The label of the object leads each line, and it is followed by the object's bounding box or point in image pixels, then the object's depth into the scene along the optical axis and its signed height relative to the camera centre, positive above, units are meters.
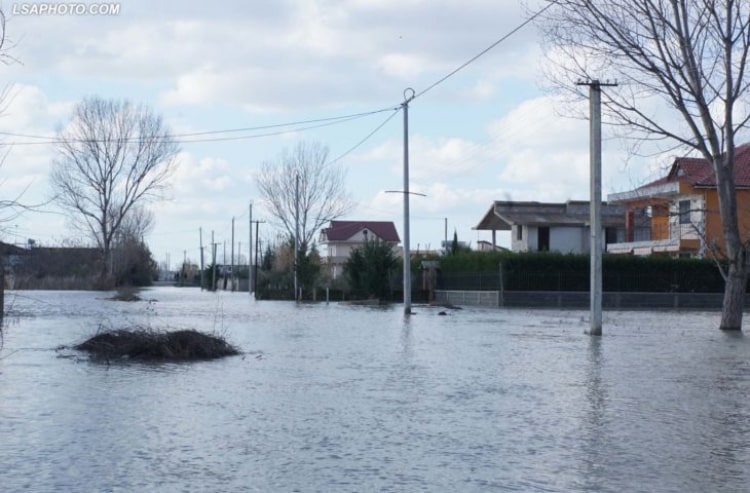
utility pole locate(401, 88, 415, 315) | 39.43 +3.34
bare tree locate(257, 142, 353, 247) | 80.81 +6.29
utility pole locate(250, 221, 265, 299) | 84.36 +3.30
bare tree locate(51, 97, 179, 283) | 74.44 +7.45
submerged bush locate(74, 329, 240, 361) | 17.47 -0.98
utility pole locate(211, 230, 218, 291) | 116.62 +1.28
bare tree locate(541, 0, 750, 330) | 25.80 +5.67
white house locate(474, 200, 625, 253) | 68.50 +4.45
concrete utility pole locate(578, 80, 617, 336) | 24.55 +2.30
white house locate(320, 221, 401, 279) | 117.56 +6.01
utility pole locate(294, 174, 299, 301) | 78.47 +6.08
